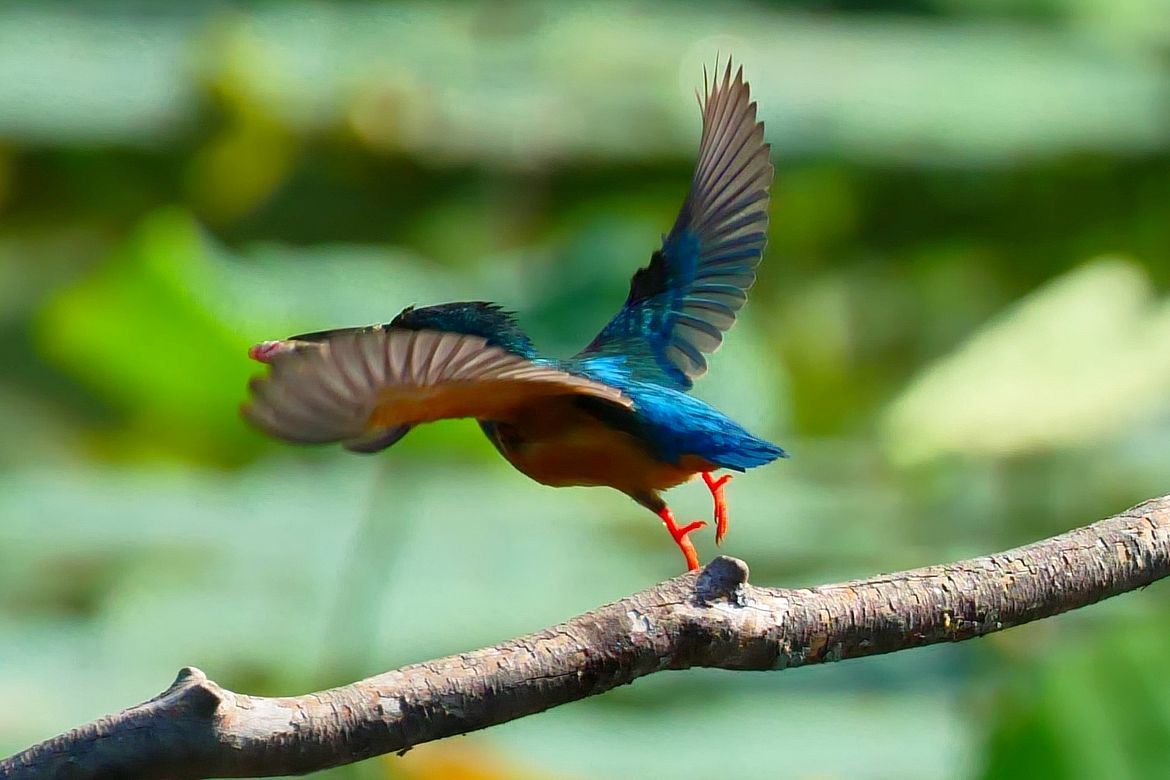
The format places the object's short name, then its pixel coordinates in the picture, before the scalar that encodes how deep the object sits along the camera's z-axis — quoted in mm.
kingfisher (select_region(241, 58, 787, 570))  5362
